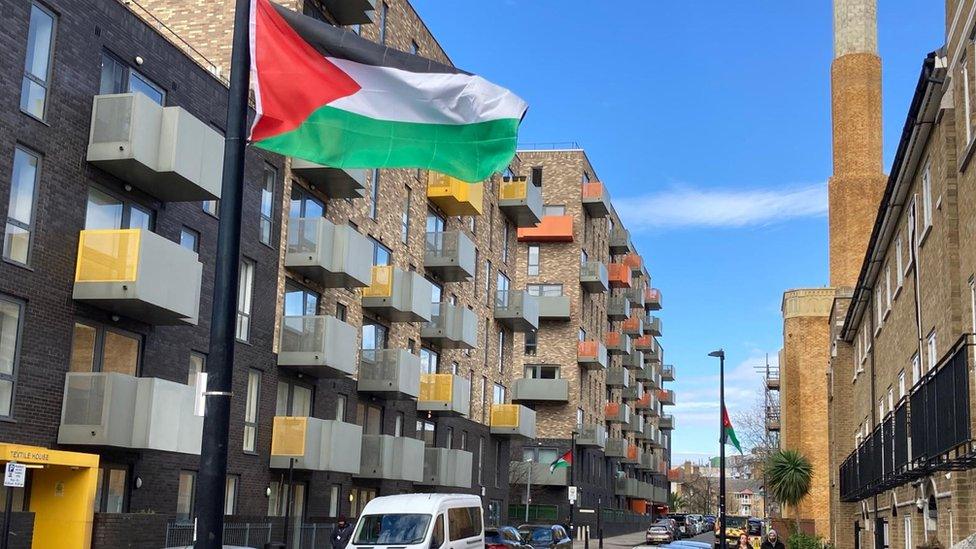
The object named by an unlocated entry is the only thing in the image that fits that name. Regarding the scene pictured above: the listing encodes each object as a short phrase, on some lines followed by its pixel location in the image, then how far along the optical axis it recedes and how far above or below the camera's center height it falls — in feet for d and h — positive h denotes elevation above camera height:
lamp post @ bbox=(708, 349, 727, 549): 109.91 +6.34
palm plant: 187.21 +2.26
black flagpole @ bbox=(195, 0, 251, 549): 24.11 +3.05
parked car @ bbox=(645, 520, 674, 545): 201.06 -8.78
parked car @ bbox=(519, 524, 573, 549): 125.18 -6.44
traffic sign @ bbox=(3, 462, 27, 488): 47.29 -0.54
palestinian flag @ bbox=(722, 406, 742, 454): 119.01 +6.49
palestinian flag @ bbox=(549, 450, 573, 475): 176.35 +3.54
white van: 63.82 -2.80
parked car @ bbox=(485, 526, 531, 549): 99.96 -5.57
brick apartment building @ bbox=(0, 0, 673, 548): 63.31 +13.18
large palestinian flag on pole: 28.71 +10.13
